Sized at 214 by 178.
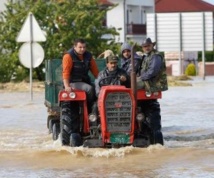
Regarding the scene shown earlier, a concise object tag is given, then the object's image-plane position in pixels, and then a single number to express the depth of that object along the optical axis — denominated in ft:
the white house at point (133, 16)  284.82
